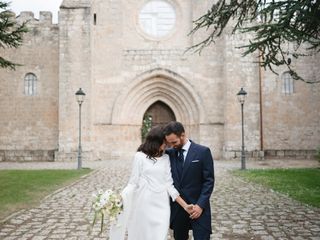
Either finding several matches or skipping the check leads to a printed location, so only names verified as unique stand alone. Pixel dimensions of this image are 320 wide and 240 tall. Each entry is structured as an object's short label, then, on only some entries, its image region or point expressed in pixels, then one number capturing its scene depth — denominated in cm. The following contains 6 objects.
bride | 400
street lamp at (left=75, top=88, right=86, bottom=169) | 1654
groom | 395
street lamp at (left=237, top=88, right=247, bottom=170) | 1617
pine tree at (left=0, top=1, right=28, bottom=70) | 940
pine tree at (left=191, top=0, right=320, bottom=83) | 699
